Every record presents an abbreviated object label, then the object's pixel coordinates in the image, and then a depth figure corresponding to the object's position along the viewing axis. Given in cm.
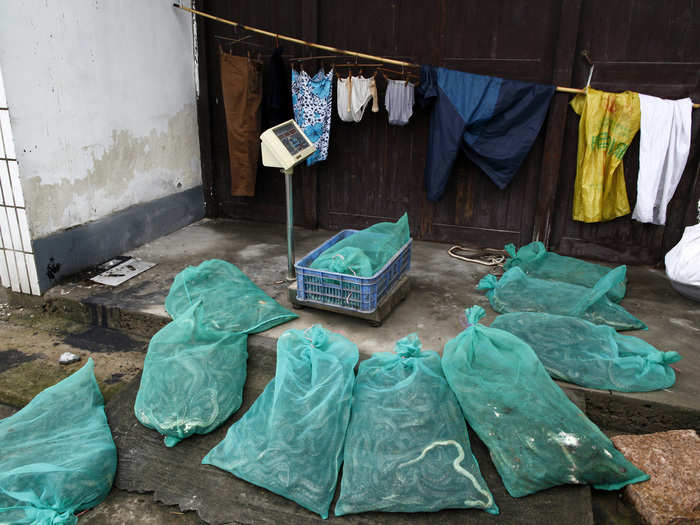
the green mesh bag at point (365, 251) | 360
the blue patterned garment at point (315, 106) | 525
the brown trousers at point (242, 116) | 538
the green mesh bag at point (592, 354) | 306
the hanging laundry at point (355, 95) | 506
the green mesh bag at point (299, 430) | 256
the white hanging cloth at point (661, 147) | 443
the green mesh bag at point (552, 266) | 446
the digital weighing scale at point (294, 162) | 371
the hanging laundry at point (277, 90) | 531
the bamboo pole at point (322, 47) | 465
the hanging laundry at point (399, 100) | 493
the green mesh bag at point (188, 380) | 294
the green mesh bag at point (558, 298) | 374
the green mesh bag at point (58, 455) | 239
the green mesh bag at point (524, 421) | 259
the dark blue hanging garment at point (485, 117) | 470
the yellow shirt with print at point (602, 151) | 455
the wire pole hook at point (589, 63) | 465
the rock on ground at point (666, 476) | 255
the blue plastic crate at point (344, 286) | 354
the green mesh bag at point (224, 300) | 361
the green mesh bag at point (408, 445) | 247
